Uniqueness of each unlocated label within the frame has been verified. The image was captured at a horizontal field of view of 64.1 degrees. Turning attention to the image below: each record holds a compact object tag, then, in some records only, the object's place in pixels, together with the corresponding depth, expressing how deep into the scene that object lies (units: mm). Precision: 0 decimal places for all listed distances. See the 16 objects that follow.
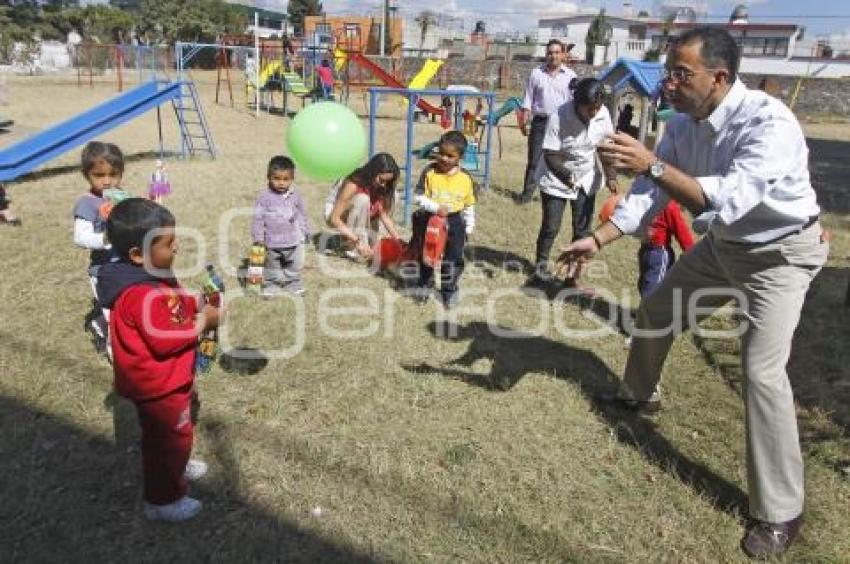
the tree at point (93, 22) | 47406
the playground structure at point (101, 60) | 33188
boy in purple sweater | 5379
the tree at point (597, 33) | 53656
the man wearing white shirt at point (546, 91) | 8211
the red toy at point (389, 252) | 6219
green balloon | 5508
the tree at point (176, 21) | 49375
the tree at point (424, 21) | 65688
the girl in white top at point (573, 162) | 5766
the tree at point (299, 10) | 69188
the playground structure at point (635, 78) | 10266
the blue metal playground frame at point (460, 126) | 7402
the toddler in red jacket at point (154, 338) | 2609
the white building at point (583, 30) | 66438
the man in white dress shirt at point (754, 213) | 2564
